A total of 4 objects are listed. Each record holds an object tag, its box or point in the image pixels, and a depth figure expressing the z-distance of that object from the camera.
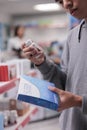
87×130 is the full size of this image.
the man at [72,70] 1.00
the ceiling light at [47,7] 7.91
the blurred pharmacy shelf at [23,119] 2.04
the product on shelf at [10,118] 2.10
